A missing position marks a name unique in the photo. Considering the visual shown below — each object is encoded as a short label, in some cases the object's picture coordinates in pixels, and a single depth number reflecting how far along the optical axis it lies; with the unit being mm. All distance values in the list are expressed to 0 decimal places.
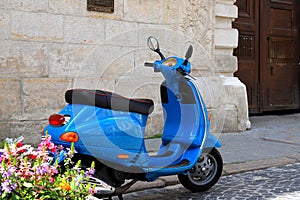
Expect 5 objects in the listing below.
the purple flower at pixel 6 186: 2412
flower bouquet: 2470
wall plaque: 6449
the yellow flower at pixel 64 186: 2564
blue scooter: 3371
